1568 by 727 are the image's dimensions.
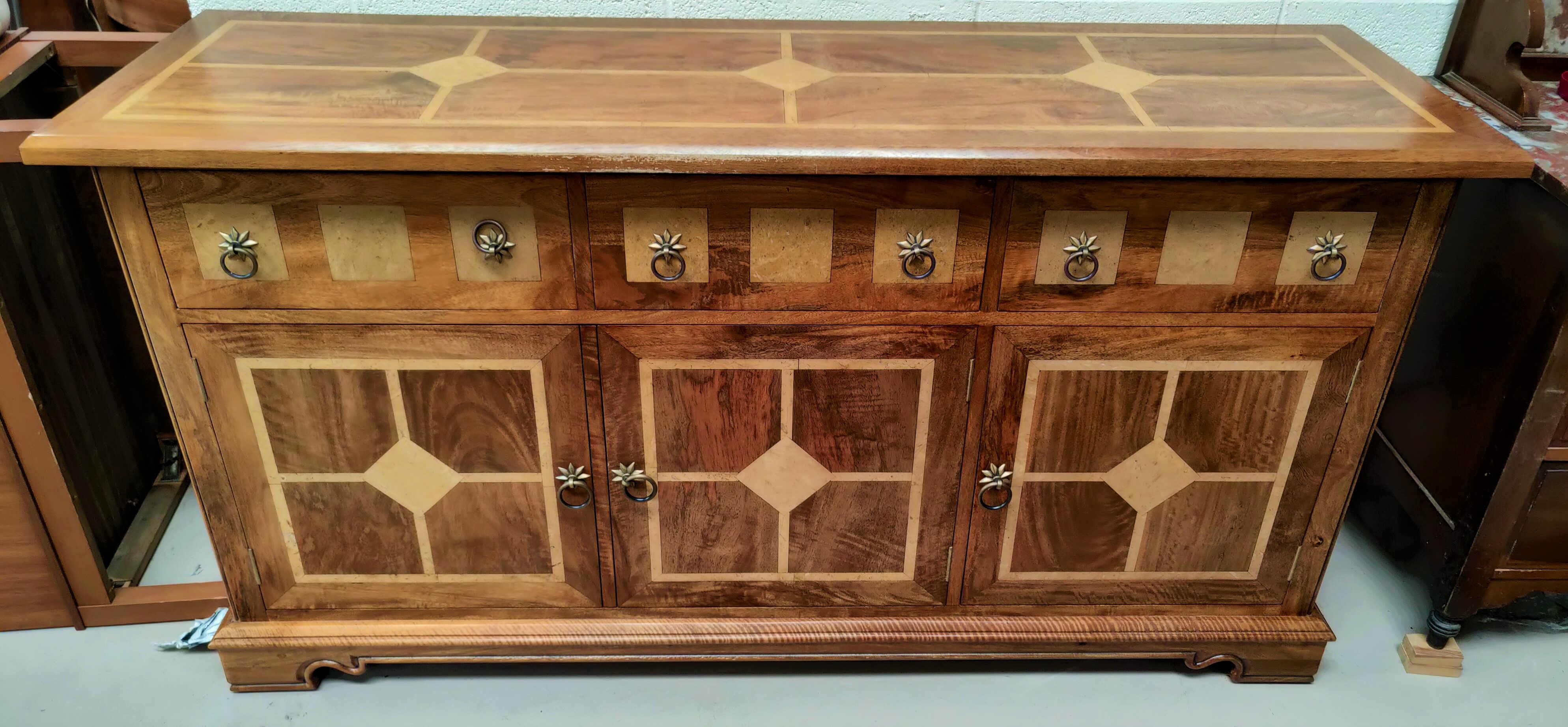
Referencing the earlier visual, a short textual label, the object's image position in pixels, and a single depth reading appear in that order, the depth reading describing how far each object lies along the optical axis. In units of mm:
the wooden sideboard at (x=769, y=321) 1444
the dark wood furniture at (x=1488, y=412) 1679
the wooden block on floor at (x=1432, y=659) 1932
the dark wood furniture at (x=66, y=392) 1802
